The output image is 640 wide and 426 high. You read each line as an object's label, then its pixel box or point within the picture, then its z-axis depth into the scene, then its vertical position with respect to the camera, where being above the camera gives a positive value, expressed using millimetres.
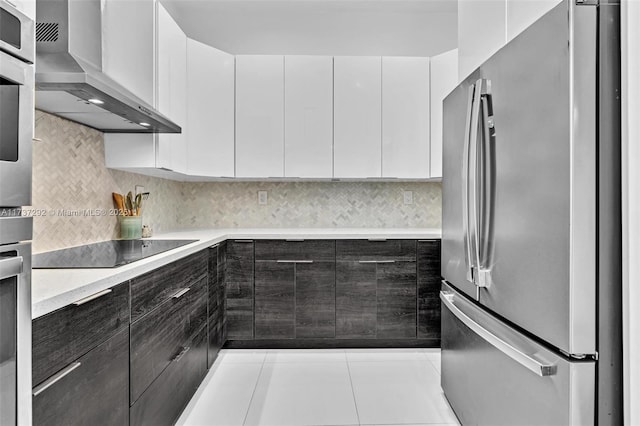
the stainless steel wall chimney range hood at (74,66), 1373 +535
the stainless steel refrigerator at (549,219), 1025 -16
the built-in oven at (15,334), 732 -230
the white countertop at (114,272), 1011 -198
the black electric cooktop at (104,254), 1486 -184
